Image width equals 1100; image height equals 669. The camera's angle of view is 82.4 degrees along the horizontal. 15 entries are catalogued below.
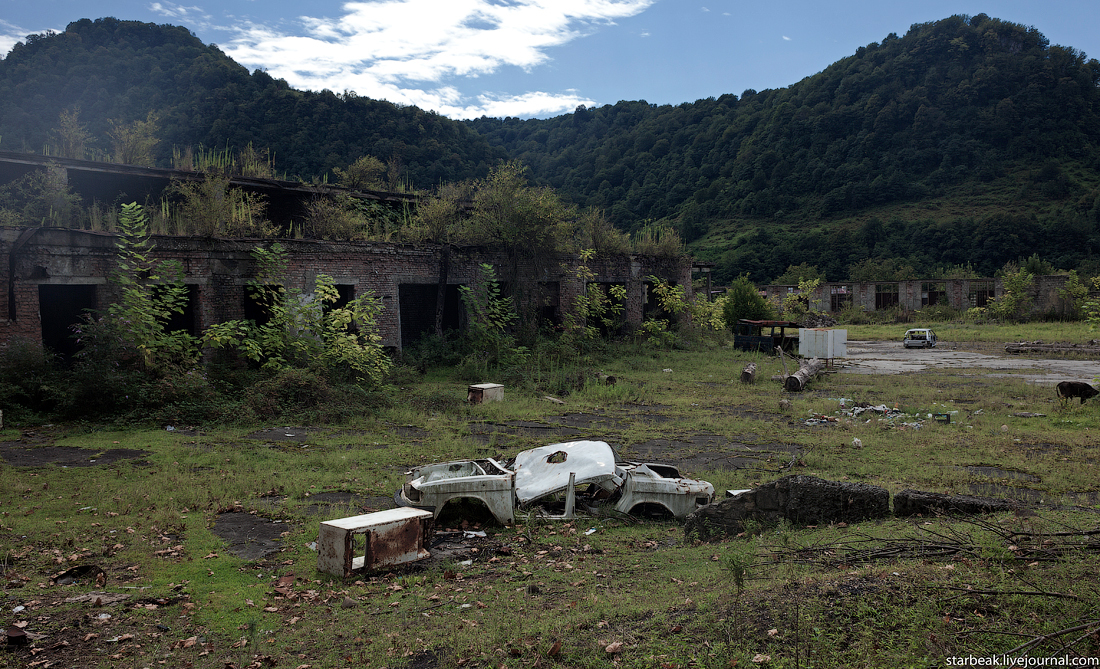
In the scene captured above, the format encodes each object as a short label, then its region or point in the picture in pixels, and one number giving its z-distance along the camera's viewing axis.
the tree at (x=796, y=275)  56.51
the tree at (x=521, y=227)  20.20
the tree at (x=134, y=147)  18.03
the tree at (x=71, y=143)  16.59
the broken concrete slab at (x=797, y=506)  6.14
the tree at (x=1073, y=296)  35.91
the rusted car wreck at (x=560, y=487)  6.64
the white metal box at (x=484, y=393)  13.75
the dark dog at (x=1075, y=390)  12.99
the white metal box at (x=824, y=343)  20.92
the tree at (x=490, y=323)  18.20
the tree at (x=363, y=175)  23.07
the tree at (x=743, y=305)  30.23
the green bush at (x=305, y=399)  12.01
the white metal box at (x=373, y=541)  5.33
